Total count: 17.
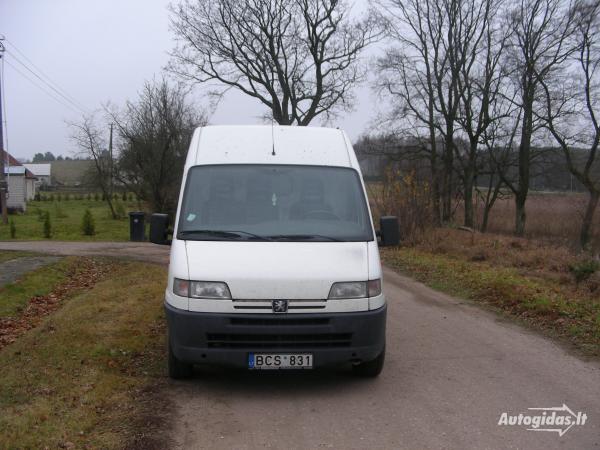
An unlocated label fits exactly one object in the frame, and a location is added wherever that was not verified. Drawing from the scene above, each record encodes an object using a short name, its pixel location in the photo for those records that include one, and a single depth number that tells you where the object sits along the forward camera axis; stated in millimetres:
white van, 5168
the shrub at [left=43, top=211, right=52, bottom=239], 24392
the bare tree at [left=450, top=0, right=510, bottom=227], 32938
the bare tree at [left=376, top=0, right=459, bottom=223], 34250
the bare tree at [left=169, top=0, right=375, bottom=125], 34938
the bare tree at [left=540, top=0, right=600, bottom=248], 27953
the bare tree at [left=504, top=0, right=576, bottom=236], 29859
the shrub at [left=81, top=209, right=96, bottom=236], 26625
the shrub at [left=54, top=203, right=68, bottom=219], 38553
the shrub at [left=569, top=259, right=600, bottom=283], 10773
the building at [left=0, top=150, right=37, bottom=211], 44125
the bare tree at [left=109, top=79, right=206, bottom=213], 28516
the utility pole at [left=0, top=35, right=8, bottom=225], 32062
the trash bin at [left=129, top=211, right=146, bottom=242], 11333
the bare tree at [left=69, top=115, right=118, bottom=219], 40844
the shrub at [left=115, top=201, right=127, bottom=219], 40344
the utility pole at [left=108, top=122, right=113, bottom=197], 41044
